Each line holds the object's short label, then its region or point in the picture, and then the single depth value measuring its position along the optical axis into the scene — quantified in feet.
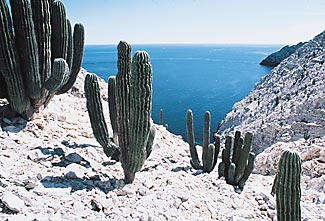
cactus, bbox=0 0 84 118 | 18.13
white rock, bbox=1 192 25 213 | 12.15
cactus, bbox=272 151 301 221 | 13.41
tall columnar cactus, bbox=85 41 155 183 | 15.57
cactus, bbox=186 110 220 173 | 26.81
